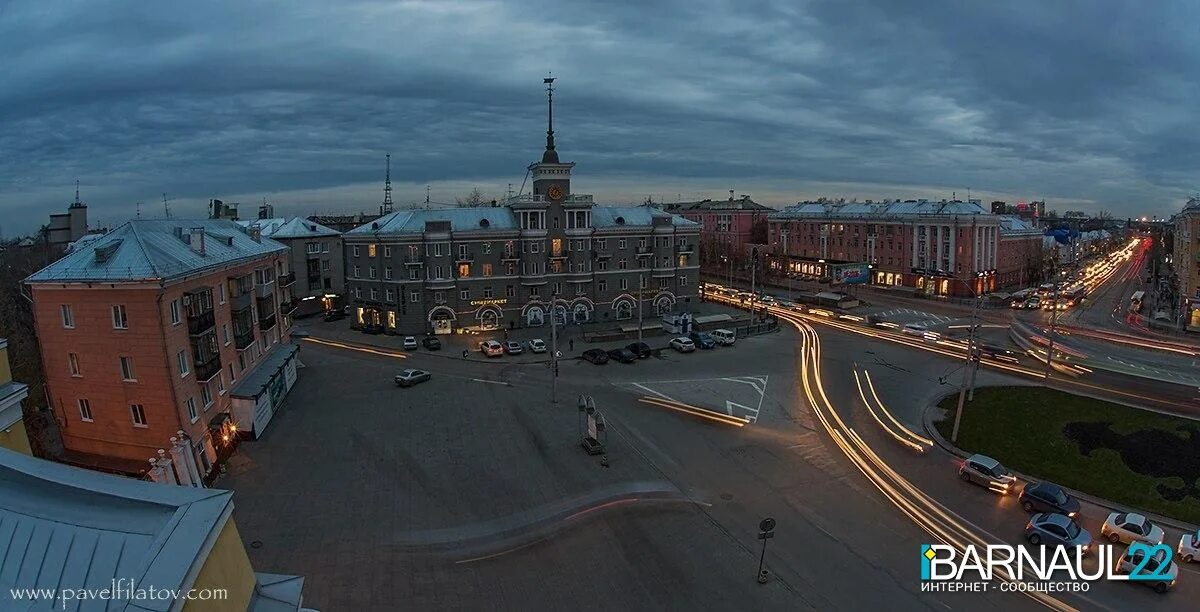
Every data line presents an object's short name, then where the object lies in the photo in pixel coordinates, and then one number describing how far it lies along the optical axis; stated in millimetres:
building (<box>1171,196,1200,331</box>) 59906
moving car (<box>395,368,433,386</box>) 40938
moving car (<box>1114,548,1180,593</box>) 19109
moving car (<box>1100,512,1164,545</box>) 21172
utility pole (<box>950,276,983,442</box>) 30727
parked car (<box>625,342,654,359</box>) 49156
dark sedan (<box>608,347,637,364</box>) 47688
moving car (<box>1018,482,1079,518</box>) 23234
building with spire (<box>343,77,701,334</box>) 57344
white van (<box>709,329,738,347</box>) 53938
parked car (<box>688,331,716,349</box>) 52781
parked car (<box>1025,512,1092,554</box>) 21266
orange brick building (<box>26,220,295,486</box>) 25766
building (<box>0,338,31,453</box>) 13664
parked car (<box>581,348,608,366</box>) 47094
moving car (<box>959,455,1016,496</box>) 25500
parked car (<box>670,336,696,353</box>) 51062
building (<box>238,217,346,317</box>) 69188
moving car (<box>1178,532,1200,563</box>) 20312
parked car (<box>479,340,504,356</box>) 49656
